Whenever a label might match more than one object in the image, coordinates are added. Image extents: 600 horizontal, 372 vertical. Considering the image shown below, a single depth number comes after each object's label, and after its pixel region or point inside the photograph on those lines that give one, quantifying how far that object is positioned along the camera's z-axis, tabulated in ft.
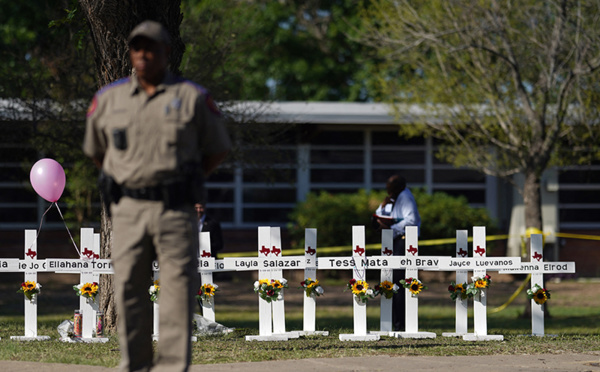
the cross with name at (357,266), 58.39
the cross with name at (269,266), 58.90
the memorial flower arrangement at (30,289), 58.59
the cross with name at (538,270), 61.46
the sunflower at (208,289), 59.86
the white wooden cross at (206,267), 59.82
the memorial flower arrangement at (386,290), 59.67
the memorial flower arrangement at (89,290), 57.16
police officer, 32.17
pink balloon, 60.59
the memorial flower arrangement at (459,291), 60.44
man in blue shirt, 66.49
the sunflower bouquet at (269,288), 58.49
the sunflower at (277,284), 58.59
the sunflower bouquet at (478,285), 60.03
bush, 127.75
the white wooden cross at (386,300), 60.03
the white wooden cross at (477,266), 60.39
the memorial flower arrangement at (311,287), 59.82
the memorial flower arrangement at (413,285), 59.98
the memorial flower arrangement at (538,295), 60.90
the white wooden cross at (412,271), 59.93
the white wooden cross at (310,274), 59.93
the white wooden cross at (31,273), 58.75
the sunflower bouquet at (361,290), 58.95
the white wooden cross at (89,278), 56.85
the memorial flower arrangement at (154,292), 56.95
